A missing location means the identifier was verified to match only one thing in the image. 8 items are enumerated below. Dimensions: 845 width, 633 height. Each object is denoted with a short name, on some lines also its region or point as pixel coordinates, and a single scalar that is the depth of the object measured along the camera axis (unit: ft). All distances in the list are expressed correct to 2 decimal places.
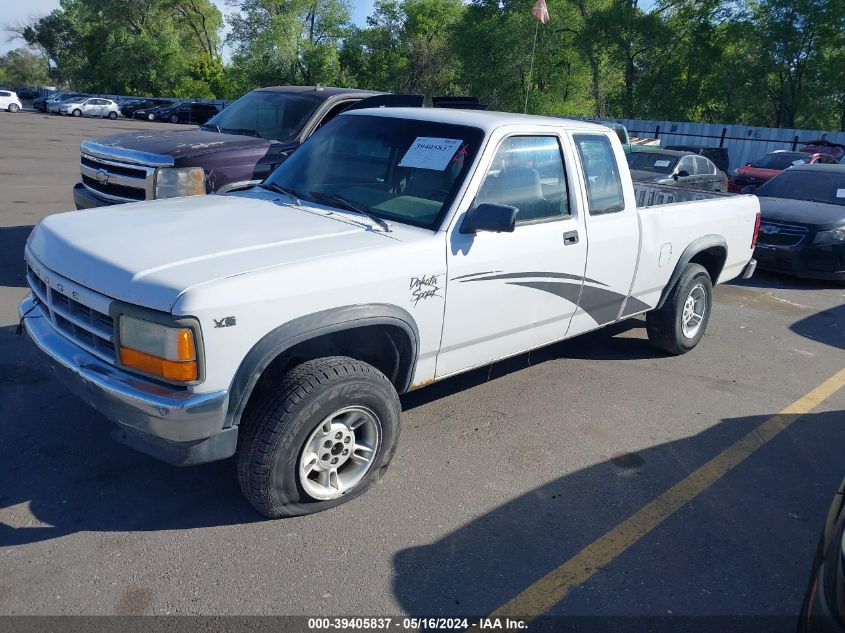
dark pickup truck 21.98
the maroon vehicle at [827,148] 77.30
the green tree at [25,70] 388.98
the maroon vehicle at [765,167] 61.07
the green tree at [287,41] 177.17
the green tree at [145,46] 207.41
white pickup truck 9.79
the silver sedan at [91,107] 152.35
